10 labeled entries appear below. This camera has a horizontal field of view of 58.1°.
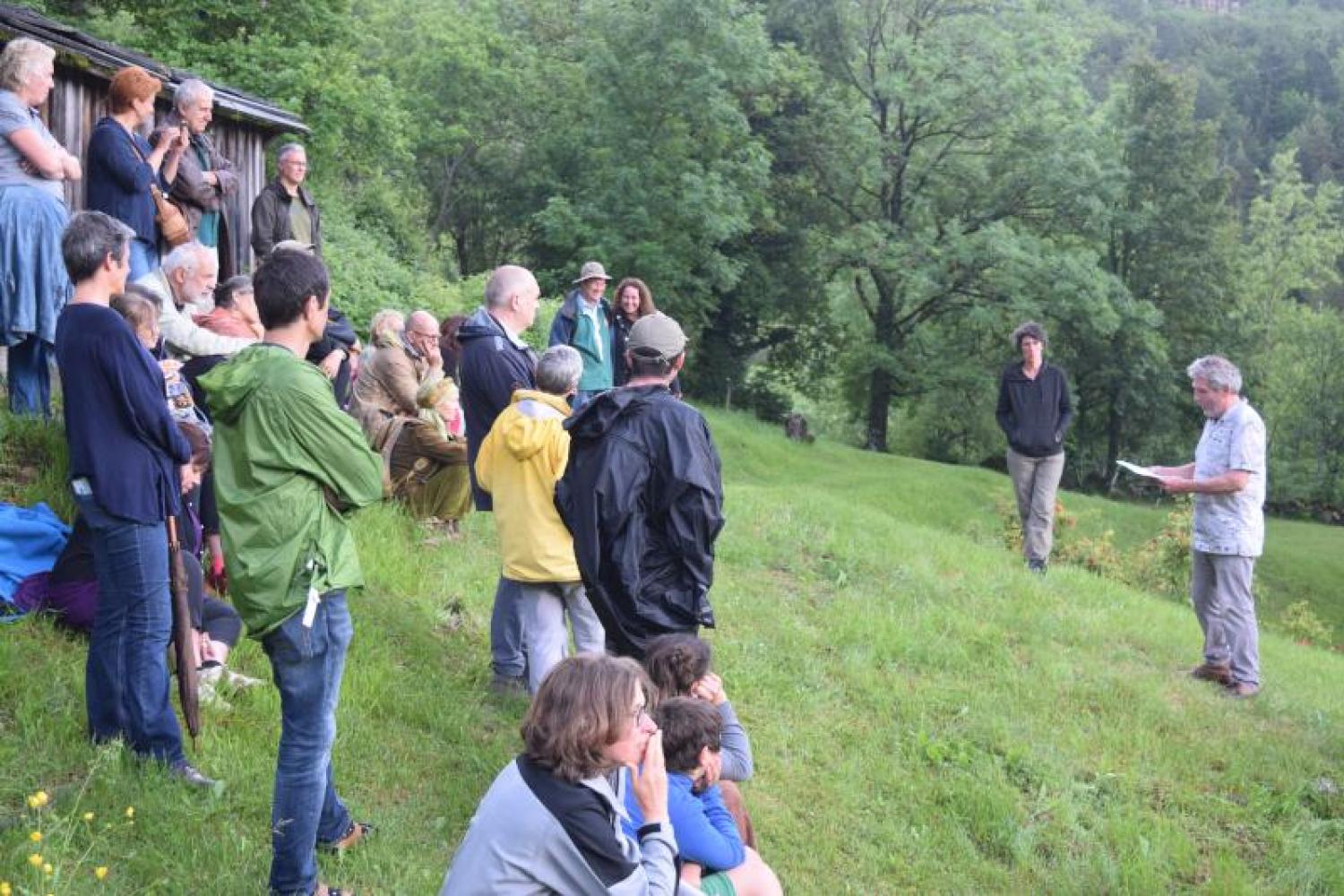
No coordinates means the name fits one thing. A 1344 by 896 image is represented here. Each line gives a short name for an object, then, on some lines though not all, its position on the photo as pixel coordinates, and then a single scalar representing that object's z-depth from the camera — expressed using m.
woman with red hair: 7.04
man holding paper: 7.91
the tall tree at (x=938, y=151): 31.25
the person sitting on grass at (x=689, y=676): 4.49
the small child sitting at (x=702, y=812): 4.04
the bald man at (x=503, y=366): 6.07
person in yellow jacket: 5.45
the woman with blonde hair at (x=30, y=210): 6.49
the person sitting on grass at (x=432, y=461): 8.55
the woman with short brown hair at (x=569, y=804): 3.00
